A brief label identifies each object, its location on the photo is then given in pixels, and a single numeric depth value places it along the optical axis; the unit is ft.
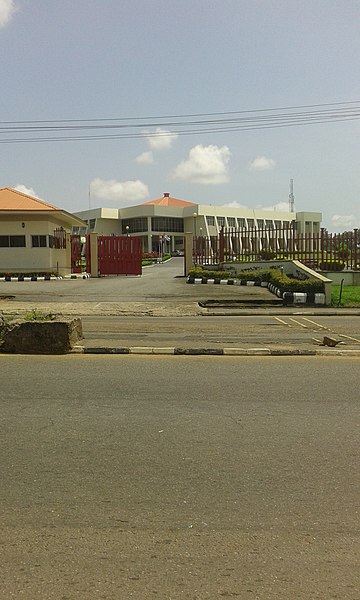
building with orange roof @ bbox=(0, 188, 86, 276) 107.65
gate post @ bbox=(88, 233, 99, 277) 109.40
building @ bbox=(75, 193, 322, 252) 311.88
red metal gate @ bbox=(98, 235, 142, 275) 110.01
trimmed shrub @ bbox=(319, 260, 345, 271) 84.89
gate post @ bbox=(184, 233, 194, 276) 103.04
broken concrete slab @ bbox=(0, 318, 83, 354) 30.48
